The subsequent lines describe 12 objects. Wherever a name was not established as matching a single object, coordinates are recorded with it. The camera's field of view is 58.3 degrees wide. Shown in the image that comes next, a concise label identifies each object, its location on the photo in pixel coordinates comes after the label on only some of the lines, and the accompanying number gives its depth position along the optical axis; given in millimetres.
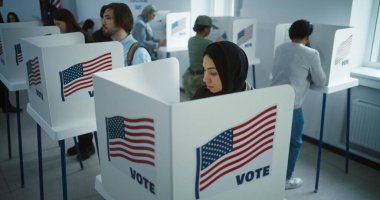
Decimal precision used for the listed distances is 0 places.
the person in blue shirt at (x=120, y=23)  2260
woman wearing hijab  1480
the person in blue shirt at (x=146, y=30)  4895
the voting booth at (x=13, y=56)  2561
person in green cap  3251
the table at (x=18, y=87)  2541
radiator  2984
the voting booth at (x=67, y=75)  1723
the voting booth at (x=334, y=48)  2535
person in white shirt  2346
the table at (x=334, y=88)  2511
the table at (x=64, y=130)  1760
